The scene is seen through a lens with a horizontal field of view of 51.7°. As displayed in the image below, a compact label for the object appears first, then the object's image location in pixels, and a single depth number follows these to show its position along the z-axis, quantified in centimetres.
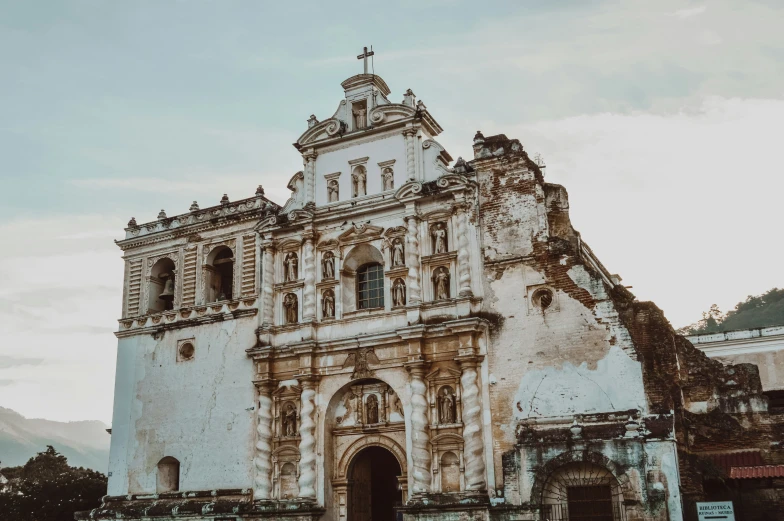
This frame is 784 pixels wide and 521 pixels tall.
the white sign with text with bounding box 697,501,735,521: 1641
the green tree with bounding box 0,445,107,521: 2734
